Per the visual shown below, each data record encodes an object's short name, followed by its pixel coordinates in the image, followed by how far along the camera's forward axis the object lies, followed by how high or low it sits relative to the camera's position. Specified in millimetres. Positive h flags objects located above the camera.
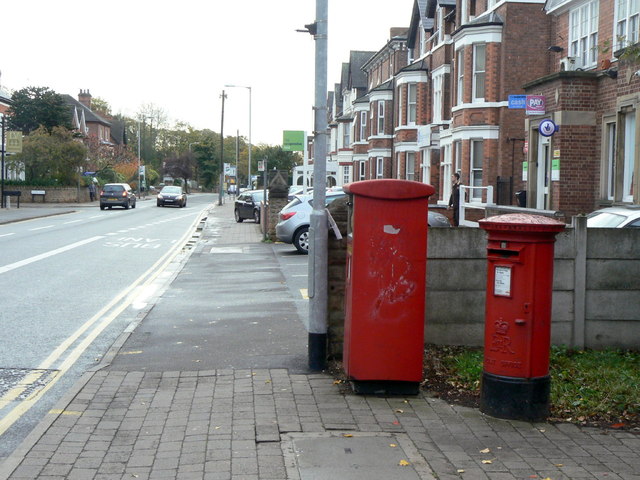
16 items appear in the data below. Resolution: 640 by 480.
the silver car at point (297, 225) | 21375 -1146
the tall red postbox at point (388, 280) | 6641 -789
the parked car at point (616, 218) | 11000 -454
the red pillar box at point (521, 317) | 6121 -999
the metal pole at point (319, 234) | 7621 -492
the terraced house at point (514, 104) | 20547 +2563
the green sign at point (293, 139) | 25391 +1295
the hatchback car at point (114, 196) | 53656 -1159
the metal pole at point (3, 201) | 50381 -1503
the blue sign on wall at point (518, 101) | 20812 +2099
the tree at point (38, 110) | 75375 +6291
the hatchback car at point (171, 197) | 59656 -1297
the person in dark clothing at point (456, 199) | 26219 -540
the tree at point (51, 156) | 61812 +1657
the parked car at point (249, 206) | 38062 -1204
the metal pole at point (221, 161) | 74625 +1744
